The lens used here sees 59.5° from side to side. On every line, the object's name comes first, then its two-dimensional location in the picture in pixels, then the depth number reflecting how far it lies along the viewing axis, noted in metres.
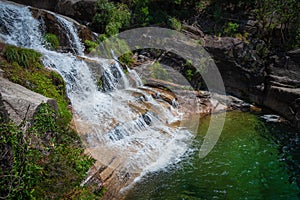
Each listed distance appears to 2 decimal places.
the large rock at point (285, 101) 9.95
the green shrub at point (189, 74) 12.21
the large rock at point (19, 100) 4.55
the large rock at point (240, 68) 12.00
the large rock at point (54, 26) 10.81
